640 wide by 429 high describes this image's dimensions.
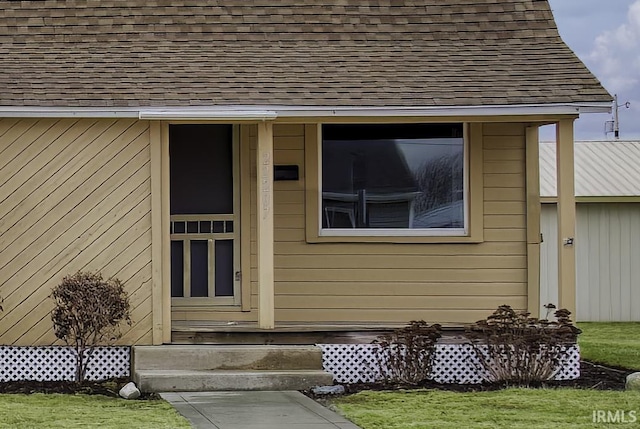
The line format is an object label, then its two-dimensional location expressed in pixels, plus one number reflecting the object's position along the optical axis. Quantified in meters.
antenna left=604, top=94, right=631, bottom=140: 35.47
